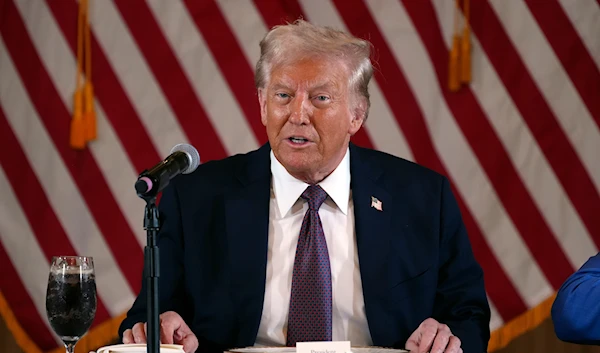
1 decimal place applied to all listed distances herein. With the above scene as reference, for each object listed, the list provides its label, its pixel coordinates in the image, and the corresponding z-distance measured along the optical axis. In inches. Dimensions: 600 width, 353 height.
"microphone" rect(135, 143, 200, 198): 216.2
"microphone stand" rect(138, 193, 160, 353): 217.6
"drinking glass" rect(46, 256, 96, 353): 224.9
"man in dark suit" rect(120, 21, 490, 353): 236.6
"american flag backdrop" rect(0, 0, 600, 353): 266.8
